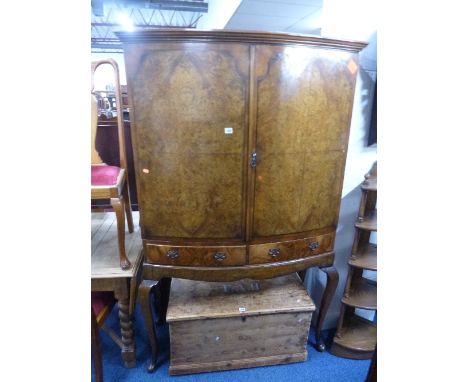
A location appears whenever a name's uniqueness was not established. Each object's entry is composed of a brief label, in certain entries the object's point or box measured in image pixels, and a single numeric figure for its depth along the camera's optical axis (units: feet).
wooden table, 4.80
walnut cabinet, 3.63
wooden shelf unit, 4.91
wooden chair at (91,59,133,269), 4.69
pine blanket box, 4.92
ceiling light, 18.51
